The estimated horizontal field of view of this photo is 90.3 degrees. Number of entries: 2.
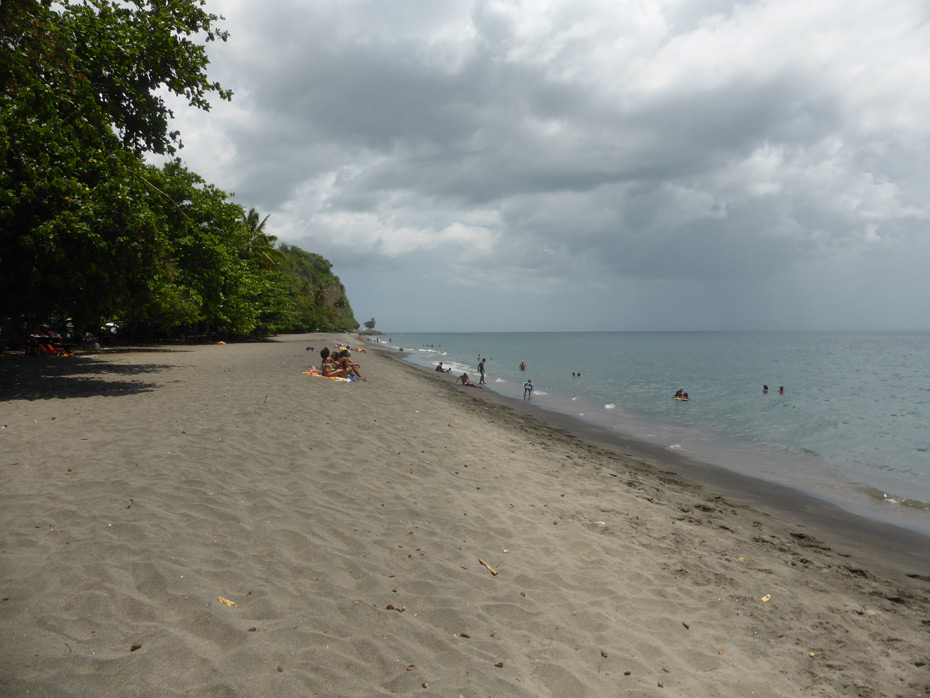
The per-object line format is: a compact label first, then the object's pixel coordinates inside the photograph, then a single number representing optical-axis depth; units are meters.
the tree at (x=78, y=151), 10.46
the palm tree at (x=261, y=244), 55.88
